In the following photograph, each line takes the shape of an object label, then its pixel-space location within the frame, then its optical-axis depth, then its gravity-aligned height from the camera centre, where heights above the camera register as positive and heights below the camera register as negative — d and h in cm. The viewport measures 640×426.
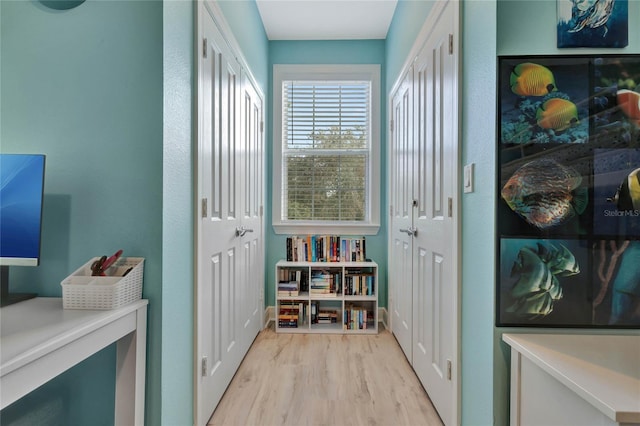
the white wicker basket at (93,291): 102 -23
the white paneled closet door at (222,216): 153 +0
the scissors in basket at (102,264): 108 -16
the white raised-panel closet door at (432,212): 149 +3
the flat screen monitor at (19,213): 104 +1
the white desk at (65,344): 71 -33
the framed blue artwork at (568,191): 89 +8
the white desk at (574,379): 72 -38
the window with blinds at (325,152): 326 +64
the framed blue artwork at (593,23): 87 +54
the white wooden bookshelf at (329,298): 291 -71
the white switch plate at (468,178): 131 +16
